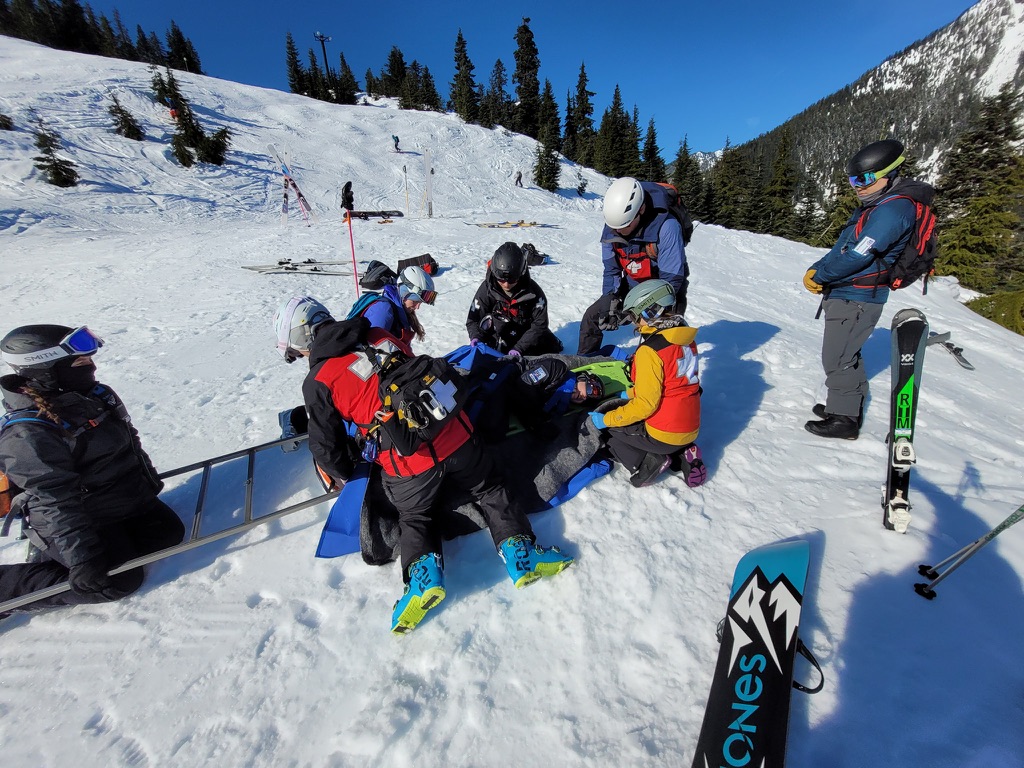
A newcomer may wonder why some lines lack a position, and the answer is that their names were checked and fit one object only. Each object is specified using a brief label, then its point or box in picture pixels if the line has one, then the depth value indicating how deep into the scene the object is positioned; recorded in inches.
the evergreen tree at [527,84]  1978.3
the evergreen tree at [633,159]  1795.0
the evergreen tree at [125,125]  810.8
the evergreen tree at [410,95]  1889.8
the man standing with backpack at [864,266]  122.8
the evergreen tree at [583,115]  2056.5
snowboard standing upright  67.7
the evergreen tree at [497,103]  1768.0
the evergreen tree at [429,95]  1931.6
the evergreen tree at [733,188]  1460.4
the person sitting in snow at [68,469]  90.5
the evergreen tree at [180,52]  1985.7
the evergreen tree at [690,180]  1496.1
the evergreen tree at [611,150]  1820.9
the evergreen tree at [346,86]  1889.5
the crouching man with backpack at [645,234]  160.2
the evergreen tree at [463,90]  1708.9
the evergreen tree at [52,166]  591.6
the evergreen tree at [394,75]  2221.9
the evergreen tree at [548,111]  1923.5
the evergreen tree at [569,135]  2178.9
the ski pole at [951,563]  76.3
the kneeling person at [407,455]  97.8
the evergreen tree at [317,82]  1994.3
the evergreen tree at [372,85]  2241.6
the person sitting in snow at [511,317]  197.8
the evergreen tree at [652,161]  1759.4
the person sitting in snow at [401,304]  152.6
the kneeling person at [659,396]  117.0
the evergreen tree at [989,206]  729.0
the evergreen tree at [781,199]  1358.3
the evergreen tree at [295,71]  2108.8
